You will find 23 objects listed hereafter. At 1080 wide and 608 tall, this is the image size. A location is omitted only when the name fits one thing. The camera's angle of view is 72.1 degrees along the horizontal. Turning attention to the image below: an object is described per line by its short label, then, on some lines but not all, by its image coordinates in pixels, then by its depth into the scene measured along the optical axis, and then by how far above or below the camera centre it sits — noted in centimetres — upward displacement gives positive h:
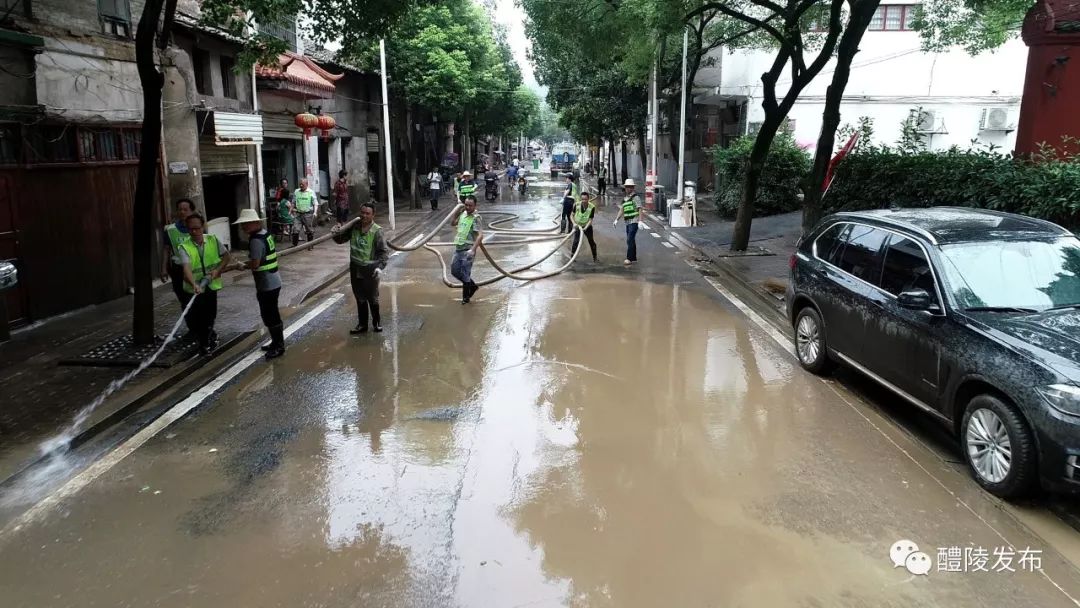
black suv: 454 -119
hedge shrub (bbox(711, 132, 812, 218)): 2192 -34
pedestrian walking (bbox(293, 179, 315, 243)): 1781 -112
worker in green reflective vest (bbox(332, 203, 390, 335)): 918 -120
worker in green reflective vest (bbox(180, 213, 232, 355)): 780 -121
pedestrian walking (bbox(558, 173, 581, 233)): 1711 -117
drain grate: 766 -206
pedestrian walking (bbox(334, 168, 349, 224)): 2062 -107
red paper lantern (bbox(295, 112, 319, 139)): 1683 +84
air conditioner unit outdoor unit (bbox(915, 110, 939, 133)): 2572 +127
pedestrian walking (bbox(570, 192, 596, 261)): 1450 -106
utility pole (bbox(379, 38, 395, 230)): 1975 +32
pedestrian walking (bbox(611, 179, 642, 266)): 1445 -105
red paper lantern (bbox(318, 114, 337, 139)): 1753 +83
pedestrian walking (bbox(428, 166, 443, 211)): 2738 -104
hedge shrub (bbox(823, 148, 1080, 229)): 1009 -36
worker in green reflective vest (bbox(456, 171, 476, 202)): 1683 -66
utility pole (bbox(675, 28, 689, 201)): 2302 +44
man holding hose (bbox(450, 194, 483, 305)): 1099 -127
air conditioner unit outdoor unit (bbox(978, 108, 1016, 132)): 2511 +138
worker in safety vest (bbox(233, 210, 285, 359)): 803 -121
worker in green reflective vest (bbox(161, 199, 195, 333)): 803 -94
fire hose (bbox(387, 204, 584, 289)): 1175 -184
